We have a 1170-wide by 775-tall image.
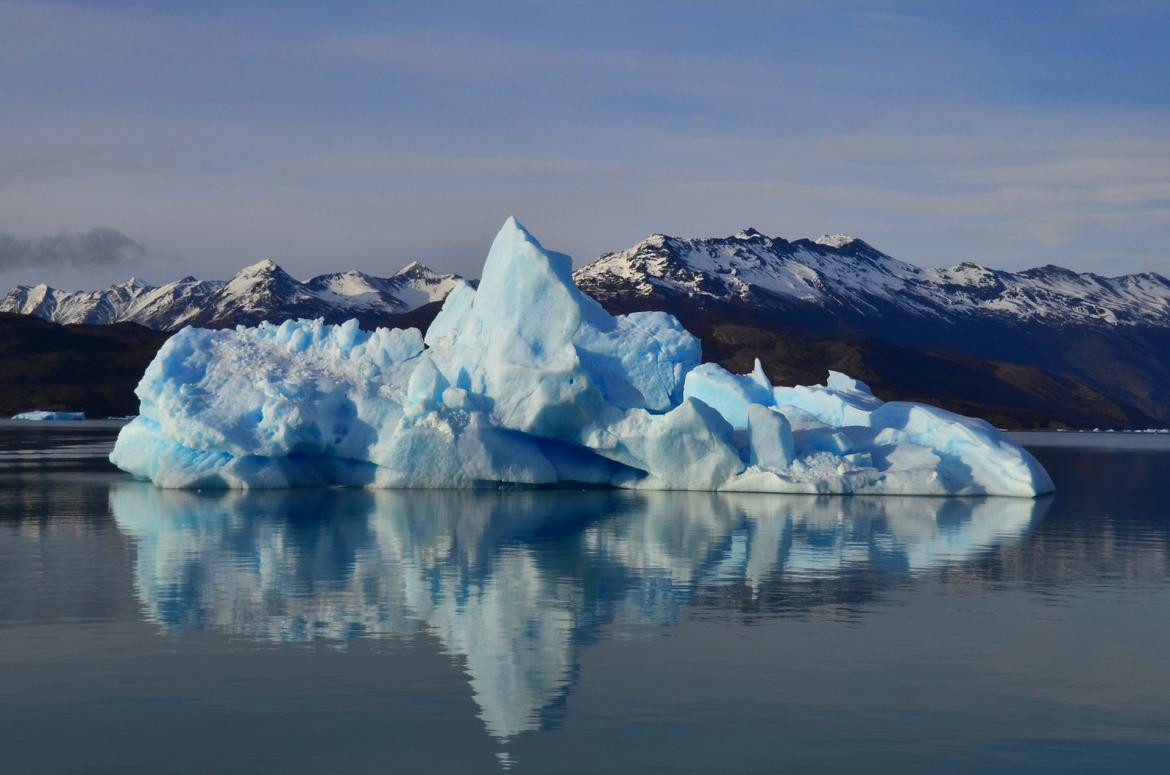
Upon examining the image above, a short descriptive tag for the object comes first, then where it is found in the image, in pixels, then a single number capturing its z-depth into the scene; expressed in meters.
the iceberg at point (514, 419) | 32.69
